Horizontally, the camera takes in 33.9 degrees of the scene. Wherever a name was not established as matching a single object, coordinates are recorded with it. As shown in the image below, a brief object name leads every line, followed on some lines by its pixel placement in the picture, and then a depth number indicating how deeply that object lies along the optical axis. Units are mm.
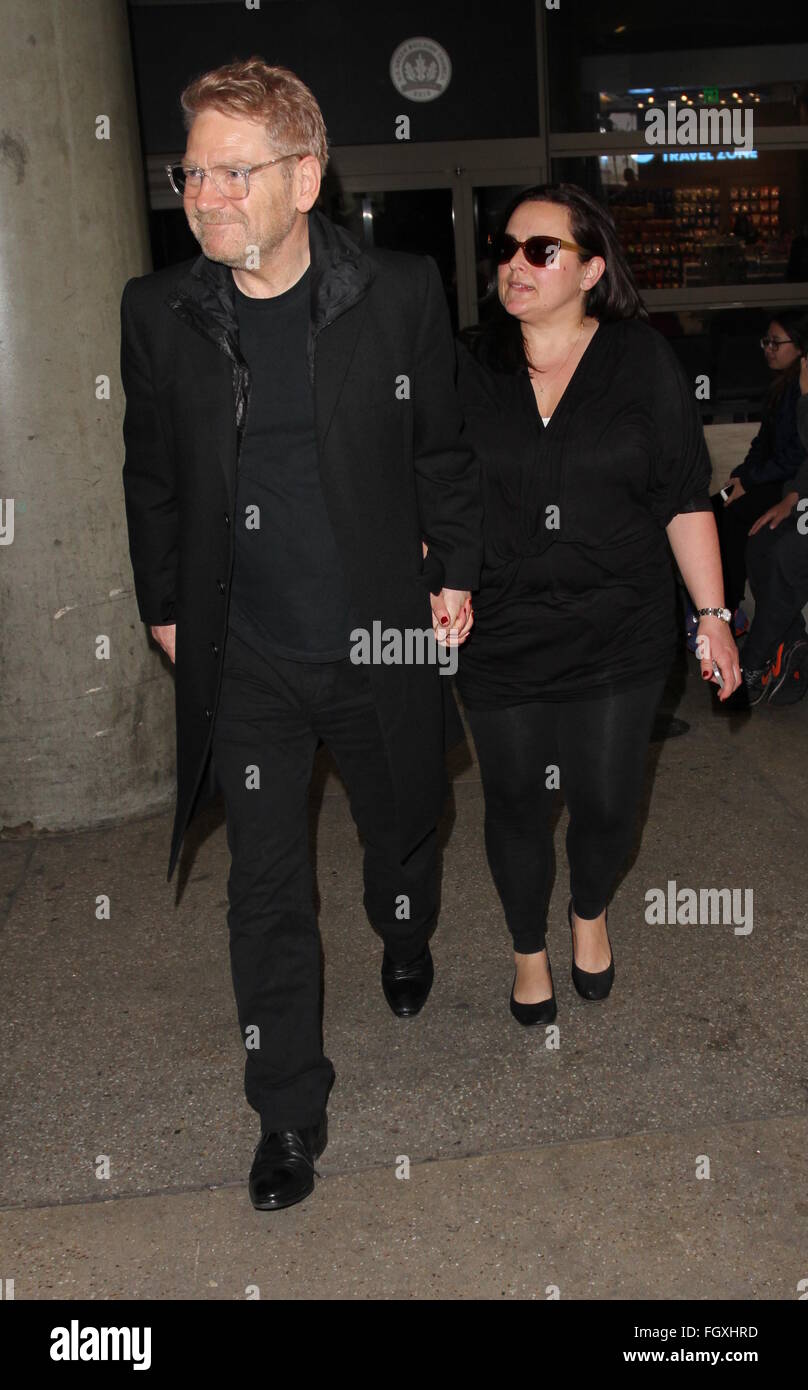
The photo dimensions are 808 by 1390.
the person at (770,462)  6742
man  2613
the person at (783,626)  6105
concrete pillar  4801
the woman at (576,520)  3143
